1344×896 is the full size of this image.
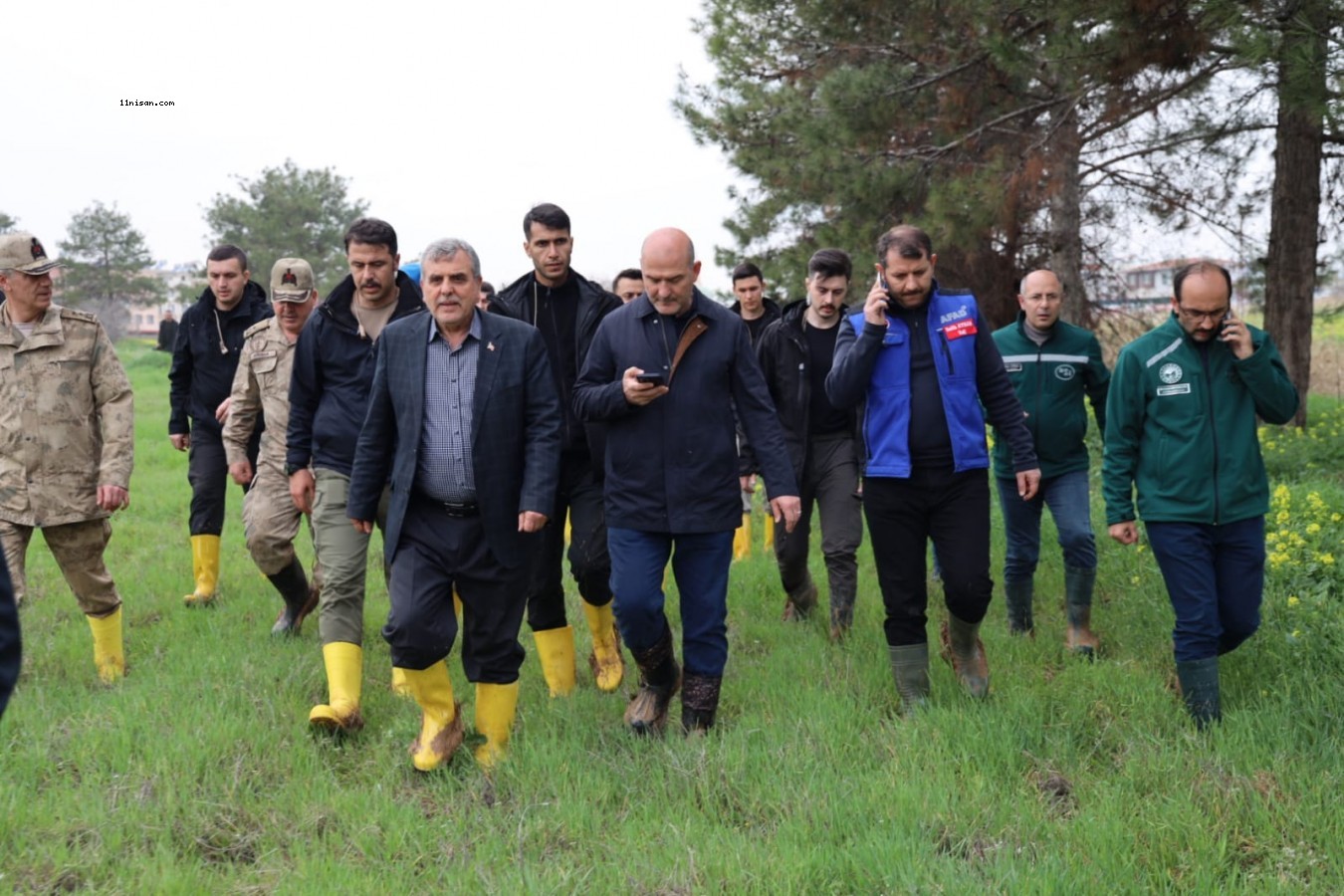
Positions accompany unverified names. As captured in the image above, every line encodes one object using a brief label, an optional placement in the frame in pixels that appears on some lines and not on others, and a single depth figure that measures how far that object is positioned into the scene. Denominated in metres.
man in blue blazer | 4.75
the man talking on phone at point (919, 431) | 5.11
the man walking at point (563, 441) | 5.66
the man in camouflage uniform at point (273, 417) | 6.44
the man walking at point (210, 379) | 7.57
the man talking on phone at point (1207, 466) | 4.76
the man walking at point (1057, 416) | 6.41
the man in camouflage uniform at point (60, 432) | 5.89
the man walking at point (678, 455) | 4.92
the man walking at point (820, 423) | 6.79
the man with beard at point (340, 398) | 5.53
